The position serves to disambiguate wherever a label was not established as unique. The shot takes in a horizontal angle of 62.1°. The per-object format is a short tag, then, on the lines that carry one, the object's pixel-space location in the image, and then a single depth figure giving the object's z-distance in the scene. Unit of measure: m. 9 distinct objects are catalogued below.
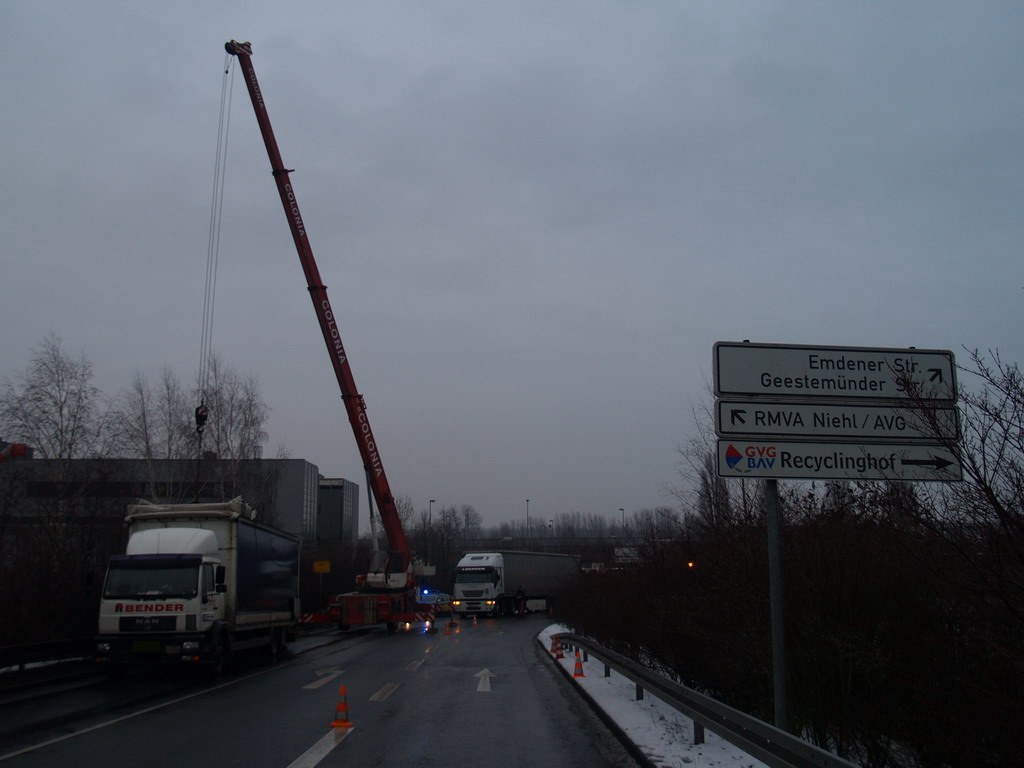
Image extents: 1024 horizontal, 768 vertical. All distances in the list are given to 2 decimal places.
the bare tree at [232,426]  43.03
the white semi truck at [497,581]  51.31
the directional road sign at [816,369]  7.45
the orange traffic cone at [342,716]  11.45
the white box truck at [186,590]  17.52
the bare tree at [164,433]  38.69
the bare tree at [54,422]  32.31
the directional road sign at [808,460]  7.25
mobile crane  31.23
